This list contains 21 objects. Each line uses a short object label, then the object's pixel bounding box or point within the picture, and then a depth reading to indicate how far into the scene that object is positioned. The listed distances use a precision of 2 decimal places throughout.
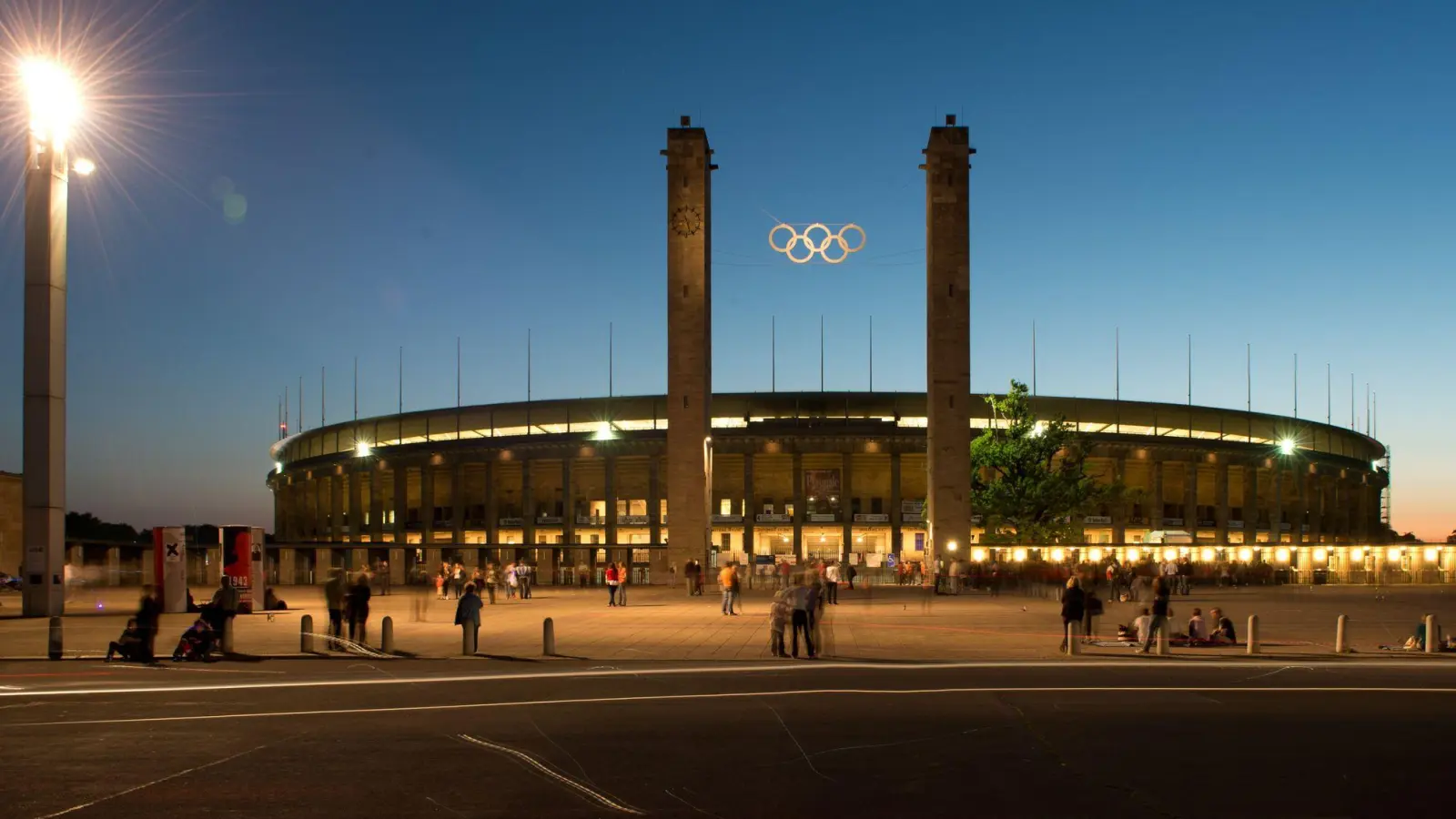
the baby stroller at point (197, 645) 23.64
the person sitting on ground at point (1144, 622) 25.31
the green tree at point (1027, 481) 71.81
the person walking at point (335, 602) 26.59
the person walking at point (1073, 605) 24.94
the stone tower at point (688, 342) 64.62
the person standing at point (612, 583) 42.84
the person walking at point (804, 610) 24.02
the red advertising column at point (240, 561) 38.50
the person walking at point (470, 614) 24.77
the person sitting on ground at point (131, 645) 23.75
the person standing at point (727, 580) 36.53
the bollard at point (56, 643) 24.33
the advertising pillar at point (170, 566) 36.41
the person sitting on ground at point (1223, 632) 26.33
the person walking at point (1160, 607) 24.48
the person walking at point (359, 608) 26.12
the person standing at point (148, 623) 23.61
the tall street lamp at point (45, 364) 35.28
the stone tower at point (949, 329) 63.44
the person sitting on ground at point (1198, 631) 26.39
